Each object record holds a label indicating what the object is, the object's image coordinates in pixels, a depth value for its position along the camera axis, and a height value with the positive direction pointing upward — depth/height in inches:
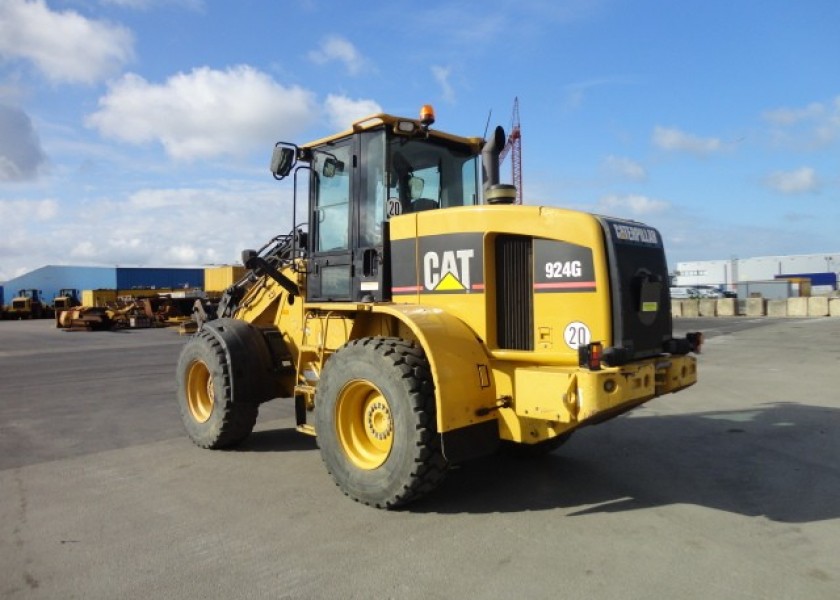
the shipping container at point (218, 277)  917.8 +42.7
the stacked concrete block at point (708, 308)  1381.6 -21.9
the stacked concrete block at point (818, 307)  1289.4 -22.0
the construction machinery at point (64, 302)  1710.1 +17.4
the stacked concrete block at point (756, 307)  1332.4 -20.7
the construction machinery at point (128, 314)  1160.8 -11.7
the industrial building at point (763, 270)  3440.0 +166.4
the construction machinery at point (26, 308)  1793.8 +2.1
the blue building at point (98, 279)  2785.4 +131.6
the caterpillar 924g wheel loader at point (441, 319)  172.9 -5.3
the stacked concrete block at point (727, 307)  1365.7 -20.2
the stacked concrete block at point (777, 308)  1322.6 -23.4
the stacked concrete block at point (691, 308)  1391.5 -21.6
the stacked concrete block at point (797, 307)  1302.9 -21.7
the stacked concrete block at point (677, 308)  1406.9 -21.4
